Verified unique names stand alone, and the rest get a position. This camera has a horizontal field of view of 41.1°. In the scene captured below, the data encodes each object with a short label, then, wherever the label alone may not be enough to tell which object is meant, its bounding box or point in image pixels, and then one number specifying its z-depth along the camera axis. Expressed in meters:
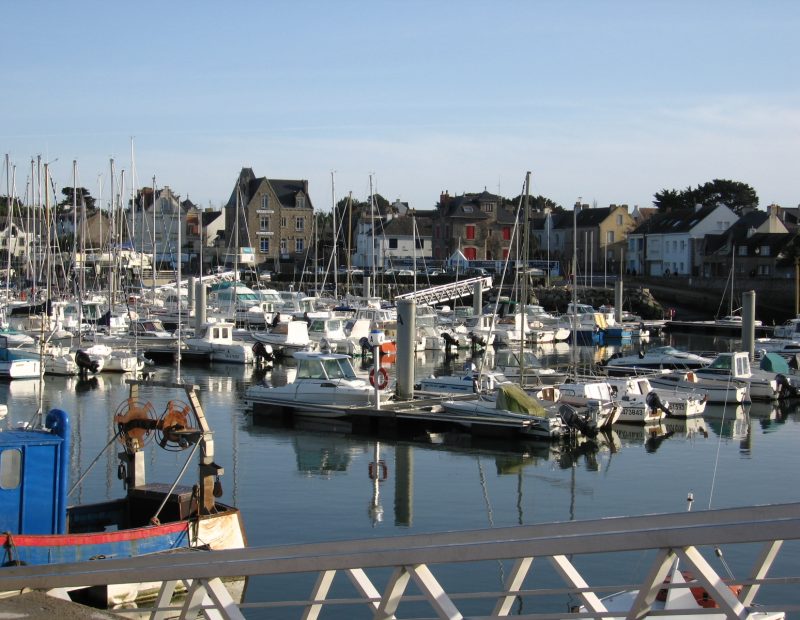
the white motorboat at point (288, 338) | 58.28
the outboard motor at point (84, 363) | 48.81
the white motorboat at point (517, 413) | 32.16
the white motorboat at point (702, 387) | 41.94
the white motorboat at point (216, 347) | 56.38
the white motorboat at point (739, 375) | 43.09
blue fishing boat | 14.81
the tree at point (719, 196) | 144.25
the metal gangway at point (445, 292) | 79.06
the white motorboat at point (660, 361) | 49.59
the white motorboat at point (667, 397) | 37.84
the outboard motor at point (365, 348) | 59.81
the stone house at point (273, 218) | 116.00
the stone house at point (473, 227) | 117.50
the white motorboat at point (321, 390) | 35.31
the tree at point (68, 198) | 155.12
